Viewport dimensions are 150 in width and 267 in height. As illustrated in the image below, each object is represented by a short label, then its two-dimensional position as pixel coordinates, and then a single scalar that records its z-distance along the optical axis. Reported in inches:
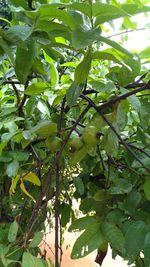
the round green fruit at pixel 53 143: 19.8
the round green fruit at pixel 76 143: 20.0
